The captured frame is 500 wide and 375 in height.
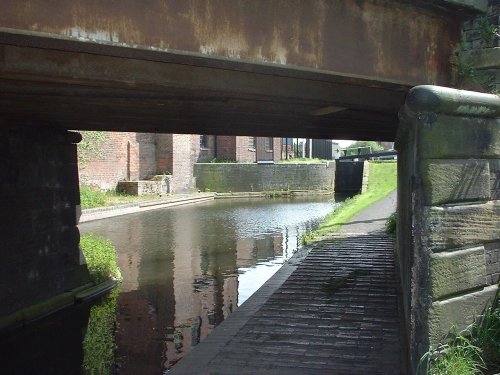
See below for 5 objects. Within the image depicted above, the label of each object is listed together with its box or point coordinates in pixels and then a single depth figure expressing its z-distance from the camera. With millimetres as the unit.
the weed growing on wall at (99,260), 11000
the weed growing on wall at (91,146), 24950
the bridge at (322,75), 3922
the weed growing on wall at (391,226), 14575
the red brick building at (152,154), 27375
